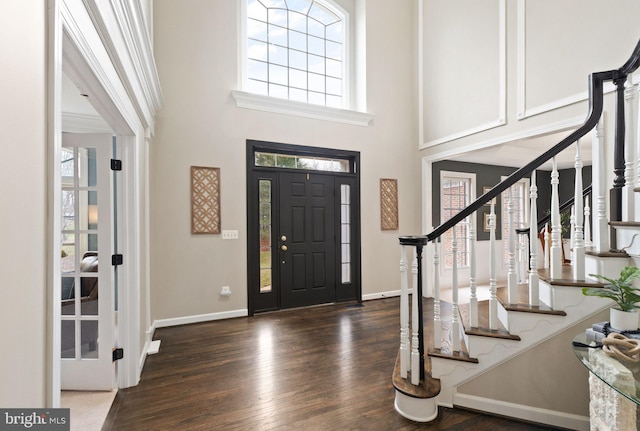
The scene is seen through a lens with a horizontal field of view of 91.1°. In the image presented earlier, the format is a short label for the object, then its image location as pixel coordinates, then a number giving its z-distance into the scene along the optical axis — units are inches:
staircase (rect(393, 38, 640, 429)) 76.3
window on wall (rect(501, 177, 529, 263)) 264.4
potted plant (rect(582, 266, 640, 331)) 59.4
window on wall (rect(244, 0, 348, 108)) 180.1
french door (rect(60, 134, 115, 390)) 92.7
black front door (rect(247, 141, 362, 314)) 170.7
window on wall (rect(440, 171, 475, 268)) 240.8
